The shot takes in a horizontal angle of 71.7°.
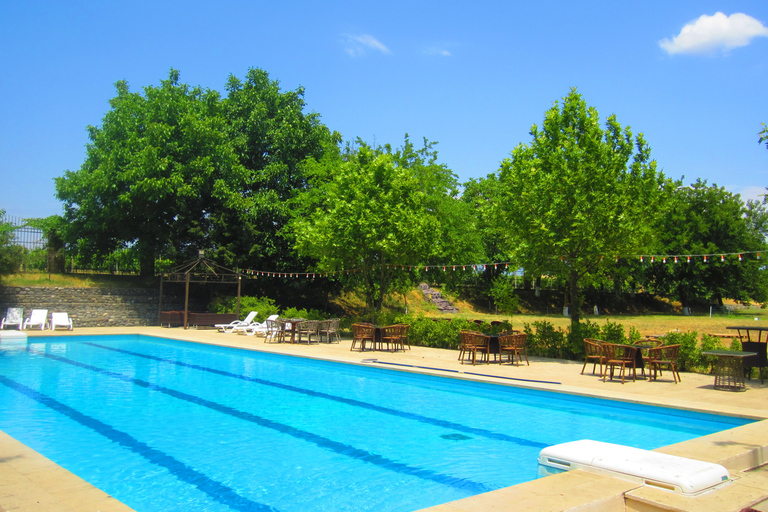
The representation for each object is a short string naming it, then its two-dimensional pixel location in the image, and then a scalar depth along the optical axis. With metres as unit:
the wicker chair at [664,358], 10.67
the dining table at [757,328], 10.22
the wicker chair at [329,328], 18.00
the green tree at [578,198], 14.05
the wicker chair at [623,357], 10.82
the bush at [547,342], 14.81
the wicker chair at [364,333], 16.03
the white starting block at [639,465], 4.20
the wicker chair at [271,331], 18.70
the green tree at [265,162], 26.88
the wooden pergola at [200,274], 23.41
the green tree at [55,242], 26.20
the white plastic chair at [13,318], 20.59
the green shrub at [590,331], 14.06
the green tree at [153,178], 24.92
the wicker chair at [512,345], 13.15
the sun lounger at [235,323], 21.91
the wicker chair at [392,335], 16.02
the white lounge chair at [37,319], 21.12
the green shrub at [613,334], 13.56
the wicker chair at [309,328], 17.56
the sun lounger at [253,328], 20.78
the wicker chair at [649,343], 11.58
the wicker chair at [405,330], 16.38
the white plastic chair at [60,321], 21.46
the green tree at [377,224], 18.97
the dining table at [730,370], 9.75
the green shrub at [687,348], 11.82
